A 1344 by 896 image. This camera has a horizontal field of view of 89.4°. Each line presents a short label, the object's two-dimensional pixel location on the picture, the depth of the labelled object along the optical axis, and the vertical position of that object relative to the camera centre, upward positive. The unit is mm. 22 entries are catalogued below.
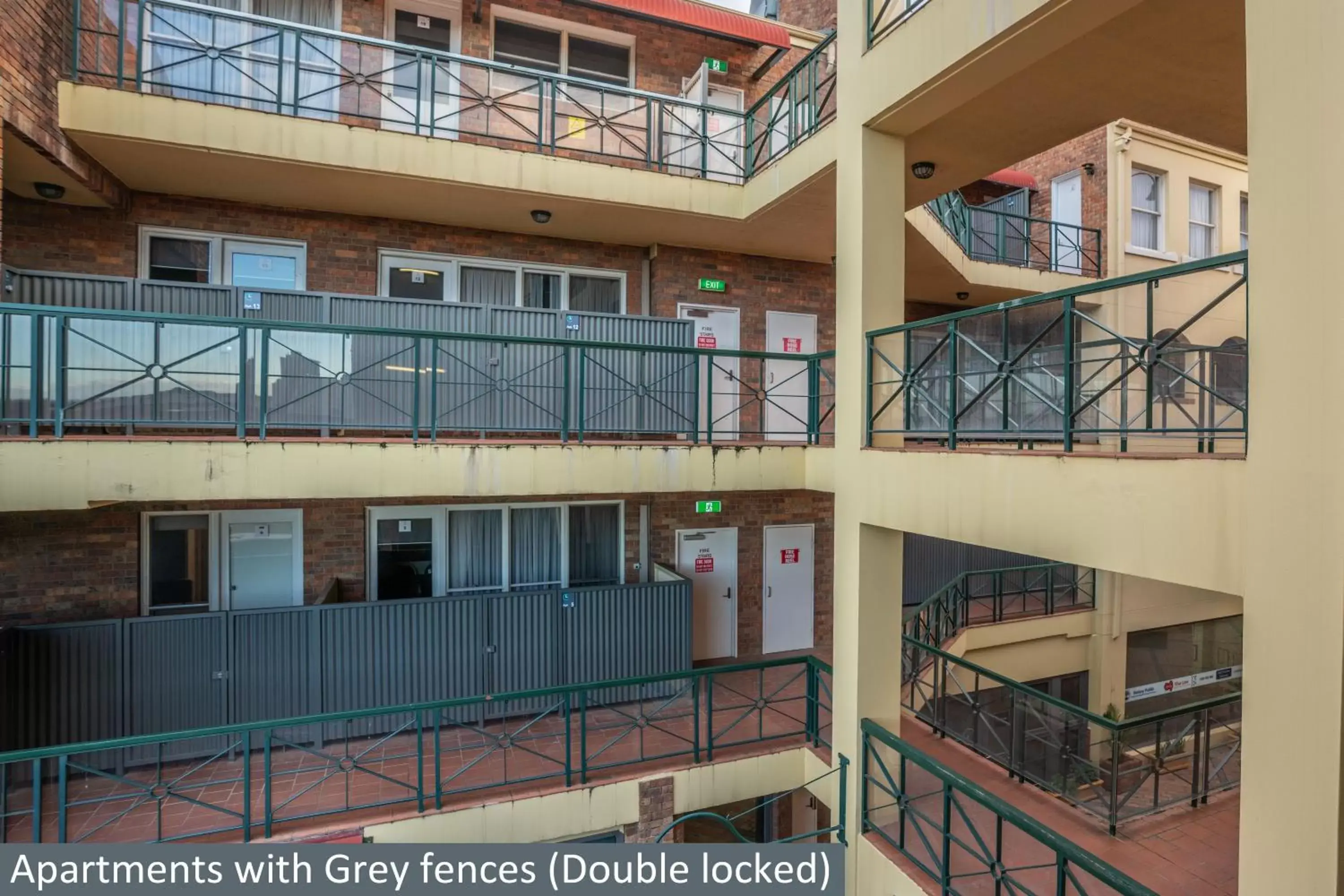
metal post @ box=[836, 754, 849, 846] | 5699 -2875
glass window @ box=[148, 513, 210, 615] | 7215 -1350
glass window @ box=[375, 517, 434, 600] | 7941 -1378
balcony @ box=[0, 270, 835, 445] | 5191 +642
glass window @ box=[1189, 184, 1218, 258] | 12602 +4341
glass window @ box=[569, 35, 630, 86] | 8828 +5039
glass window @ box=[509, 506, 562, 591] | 8430 -1326
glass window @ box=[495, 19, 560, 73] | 8461 +5024
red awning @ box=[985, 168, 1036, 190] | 12297 +5053
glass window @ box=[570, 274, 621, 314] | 8828 +1967
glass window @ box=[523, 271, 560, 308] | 8578 +1949
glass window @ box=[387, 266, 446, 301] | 8031 +1894
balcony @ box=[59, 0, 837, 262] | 6266 +3170
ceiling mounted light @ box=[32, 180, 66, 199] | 6391 +2342
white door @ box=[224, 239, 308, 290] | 7523 +1947
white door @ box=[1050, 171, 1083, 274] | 12086 +3932
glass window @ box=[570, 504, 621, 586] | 8703 -1301
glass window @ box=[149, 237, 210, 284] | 7297 +1939
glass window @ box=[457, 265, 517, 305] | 8328 +1934
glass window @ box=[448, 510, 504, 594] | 8172 -1324
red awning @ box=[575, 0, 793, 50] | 7777 +5128
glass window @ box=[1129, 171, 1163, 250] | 12086 +4313
